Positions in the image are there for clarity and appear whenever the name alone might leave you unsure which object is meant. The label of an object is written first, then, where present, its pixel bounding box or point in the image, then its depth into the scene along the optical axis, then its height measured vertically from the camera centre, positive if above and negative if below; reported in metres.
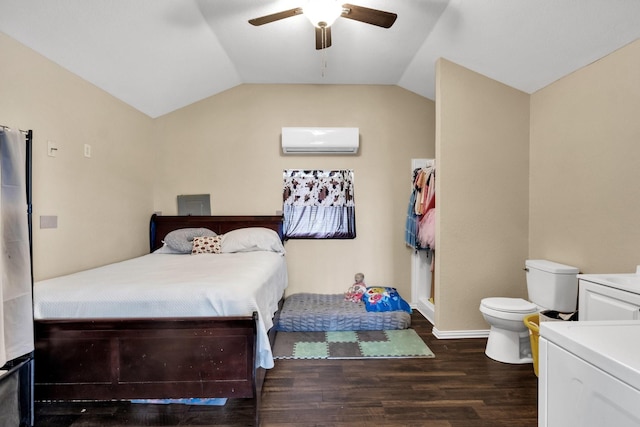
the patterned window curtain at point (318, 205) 3.76 +0.01
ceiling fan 1.77 +1.14
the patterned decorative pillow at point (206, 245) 3.28 -0.41
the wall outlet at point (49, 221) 2.24 -0.10
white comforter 1.74 -0.51
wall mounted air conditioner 3.58 +0.77
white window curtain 1.54 -0.25
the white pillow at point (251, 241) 3.27 -0.37
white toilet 2.36 -0.78
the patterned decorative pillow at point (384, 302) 3.24 -1.01
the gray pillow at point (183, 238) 3.30 -0.34
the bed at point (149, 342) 1.69 -0.73
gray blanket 3.10 -1.13
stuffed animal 3.54 -0.97
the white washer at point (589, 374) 0.79 -0.47
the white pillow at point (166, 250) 3.36 -0.48
